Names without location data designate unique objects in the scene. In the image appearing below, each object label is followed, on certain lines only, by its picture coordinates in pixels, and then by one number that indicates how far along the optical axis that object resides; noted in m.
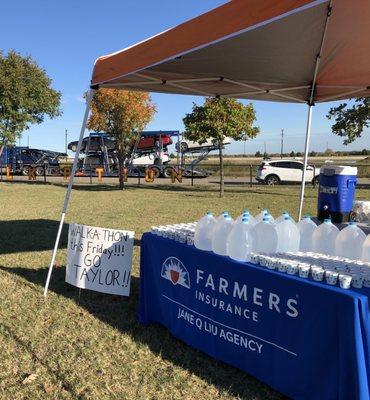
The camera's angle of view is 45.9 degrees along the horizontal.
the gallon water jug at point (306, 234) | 3.19
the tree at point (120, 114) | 18.08
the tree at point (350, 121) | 15.86
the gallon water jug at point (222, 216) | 3.16
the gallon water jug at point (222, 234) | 3.11
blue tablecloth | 2.32
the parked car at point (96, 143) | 27.75
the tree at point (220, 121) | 15.80
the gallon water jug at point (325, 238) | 3.06
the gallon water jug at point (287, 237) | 3.02
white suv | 24.83
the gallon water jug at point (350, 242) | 2.86
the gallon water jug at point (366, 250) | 2.78
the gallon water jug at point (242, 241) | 2.97
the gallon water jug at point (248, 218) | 3.07
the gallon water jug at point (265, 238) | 2.99
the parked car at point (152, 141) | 29.30
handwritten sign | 4.28
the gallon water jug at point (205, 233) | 3.28
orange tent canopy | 2.92
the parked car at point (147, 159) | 29.86
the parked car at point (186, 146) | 27.98
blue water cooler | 3.83
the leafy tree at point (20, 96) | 22.36
